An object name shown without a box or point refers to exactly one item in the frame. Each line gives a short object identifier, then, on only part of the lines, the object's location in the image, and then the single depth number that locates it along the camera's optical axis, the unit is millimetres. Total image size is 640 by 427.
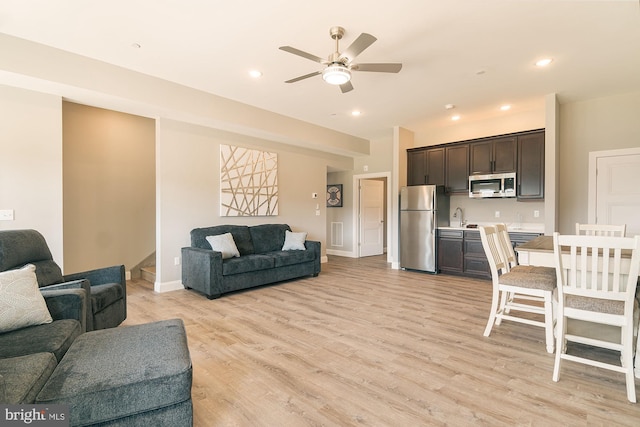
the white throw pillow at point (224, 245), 4375
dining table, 2494
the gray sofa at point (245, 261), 4027
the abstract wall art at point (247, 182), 5070
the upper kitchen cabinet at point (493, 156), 5105
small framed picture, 7818
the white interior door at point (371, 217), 7551
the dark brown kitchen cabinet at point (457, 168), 5617
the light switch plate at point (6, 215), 3143
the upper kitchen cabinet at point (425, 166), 5953
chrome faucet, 5958
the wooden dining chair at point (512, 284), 2436
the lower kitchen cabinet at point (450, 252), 5344
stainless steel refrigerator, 5566
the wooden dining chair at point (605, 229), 3113
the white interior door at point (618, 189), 4270
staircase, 4904
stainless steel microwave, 5062
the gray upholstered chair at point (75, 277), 2400
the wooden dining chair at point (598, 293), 1861
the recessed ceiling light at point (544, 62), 3379
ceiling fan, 2475
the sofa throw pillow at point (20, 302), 1735
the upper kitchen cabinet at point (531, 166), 4836
